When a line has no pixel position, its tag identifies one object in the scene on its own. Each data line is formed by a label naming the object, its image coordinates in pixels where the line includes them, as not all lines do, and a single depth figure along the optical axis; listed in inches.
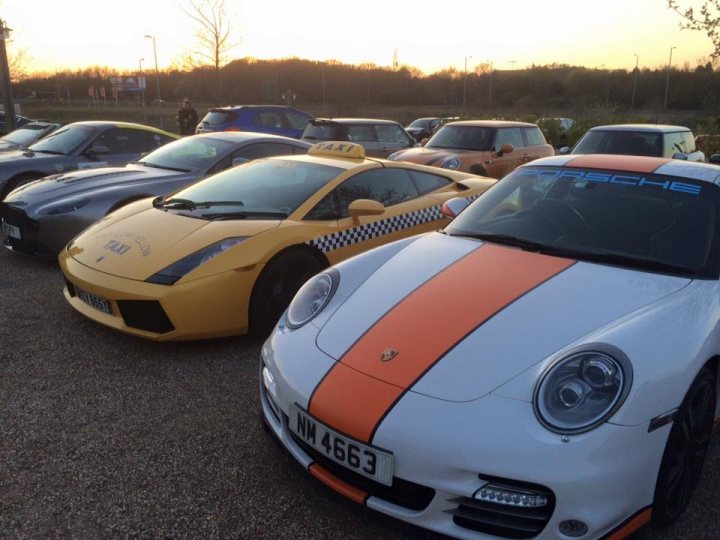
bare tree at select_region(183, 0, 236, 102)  909.8
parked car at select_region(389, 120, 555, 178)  360.8
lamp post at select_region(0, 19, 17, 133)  489.9
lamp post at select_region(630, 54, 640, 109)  1847.9
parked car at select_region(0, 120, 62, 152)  404.2
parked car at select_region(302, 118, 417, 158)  442.4
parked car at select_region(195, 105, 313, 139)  456.4
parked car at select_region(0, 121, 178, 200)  289.6
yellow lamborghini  143.2
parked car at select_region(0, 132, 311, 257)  212.7
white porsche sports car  73.7
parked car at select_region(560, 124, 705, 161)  332.8
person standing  595.2
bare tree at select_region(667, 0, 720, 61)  391.3
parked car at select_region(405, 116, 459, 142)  878.9
